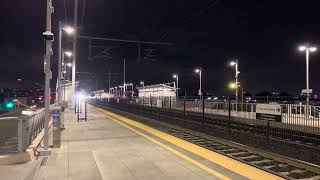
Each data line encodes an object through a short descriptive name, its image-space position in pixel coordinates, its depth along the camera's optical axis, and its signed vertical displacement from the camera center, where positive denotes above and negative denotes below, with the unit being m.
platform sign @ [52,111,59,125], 7.64 -0.76
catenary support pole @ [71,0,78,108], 16.52 +4.33
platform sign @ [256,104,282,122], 7.81 -0.62
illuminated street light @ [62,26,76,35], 13.35 +3.78
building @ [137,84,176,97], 27.34 +0.52
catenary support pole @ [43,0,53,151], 6.77 +0.86
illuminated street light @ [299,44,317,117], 17.87 +3.49
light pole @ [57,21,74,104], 13.37 +2.20
